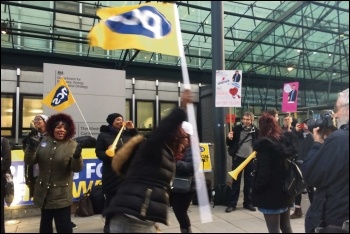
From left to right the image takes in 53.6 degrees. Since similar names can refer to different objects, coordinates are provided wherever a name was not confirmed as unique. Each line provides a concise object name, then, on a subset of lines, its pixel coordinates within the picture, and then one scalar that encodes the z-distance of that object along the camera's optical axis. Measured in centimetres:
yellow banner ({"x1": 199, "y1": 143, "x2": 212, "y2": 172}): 780
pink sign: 823
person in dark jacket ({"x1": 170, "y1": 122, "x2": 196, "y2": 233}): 445
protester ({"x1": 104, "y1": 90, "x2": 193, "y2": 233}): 270
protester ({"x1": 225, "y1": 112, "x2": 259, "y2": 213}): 670
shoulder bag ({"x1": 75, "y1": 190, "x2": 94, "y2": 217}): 618
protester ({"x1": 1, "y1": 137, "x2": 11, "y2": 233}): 440
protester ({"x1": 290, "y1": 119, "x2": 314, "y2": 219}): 697
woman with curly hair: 412
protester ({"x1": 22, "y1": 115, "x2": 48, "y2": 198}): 500
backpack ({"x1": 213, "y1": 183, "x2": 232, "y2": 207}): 714
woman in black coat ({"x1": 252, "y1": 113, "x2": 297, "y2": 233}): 380
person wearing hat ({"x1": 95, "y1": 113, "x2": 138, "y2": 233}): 486
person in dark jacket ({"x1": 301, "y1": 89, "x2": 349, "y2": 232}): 279
